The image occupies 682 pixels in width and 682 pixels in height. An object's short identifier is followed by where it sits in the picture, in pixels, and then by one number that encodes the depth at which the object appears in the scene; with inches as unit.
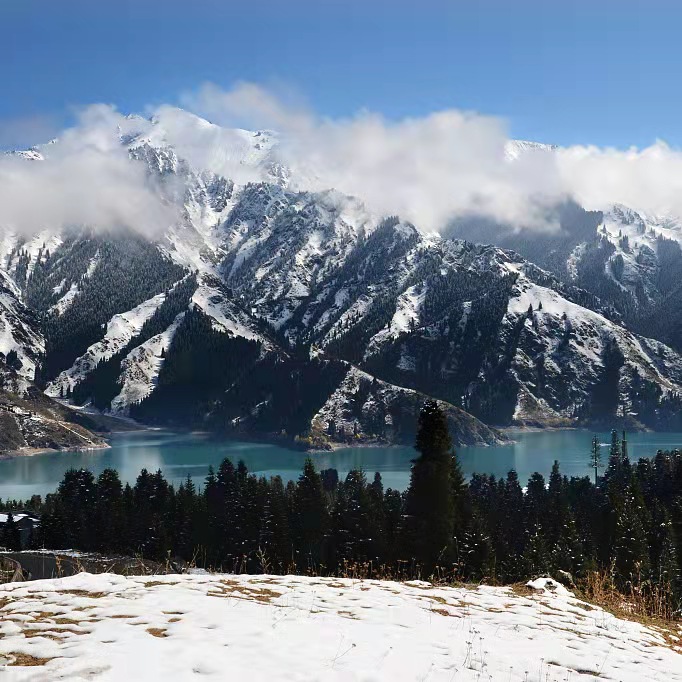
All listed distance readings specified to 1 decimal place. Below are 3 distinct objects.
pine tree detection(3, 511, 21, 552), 3631.9
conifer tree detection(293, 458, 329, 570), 3385.8
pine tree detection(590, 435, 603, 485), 7372.1
